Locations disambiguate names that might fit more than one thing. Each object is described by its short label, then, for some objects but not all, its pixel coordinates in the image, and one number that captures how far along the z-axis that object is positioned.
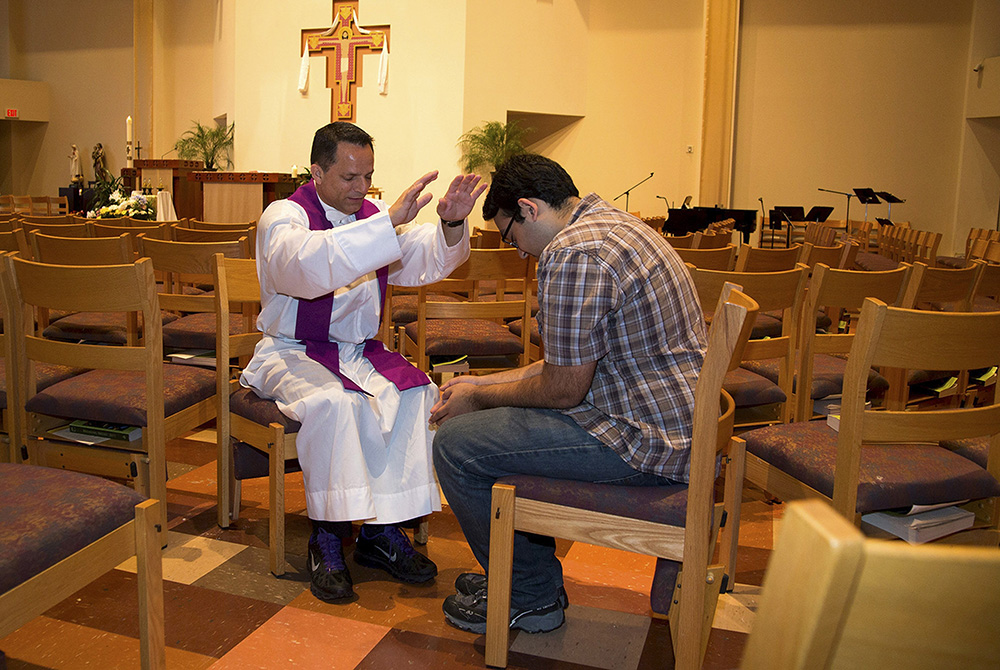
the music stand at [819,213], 11.25
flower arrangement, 6.73
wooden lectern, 11.02
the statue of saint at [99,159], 17.19
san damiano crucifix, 12.87
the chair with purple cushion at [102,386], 2.26
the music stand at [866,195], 10.76
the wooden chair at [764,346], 2.77
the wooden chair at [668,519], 1.67
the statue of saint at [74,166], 17.44
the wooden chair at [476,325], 3.28
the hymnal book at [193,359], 3.29
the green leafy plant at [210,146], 14.90
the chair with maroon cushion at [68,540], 1.34
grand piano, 9.09
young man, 1.80
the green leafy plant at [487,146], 12.48
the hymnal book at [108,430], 2.50
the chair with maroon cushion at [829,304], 2.74
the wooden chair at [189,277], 3.08
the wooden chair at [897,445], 1.77
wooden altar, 9.31
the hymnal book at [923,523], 1.96
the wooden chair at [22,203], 11.37
